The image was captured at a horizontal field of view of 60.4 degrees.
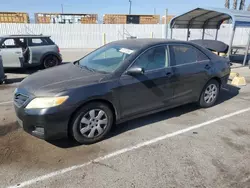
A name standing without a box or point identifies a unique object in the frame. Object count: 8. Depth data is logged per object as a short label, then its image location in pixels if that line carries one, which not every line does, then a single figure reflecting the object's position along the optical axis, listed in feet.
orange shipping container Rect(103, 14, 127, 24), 94.94
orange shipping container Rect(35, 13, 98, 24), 85.76
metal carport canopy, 29.18
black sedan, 9.74
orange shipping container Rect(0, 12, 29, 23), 79.54
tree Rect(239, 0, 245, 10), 110.32
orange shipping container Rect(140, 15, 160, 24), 98.30
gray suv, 27.27
